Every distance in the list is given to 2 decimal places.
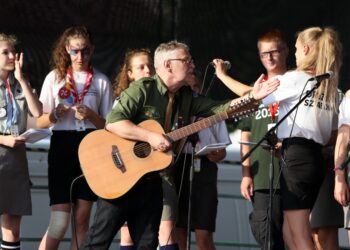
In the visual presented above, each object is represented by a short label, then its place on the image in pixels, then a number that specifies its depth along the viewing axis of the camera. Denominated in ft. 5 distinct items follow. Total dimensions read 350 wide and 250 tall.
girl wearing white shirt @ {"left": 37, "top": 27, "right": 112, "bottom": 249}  46.65
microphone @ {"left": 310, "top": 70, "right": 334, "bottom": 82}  37.08
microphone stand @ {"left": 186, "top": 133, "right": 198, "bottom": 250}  40.27
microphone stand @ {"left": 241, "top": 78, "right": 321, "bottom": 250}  37.08
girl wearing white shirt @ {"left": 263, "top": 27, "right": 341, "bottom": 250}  39.86
